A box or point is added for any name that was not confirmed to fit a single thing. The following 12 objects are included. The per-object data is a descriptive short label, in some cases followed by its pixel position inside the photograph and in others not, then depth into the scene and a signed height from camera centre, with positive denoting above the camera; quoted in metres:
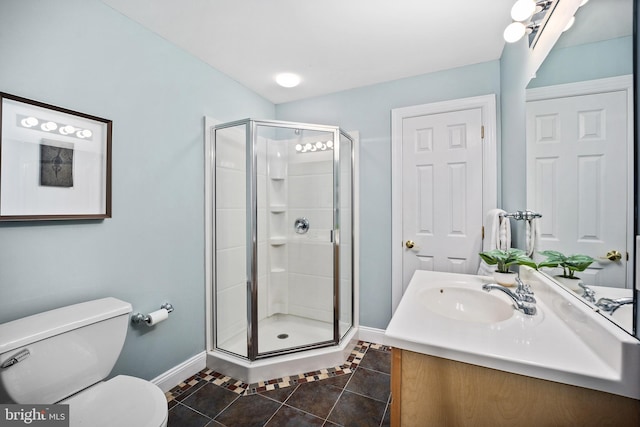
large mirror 0.73 +0.19
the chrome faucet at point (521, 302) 1.03 -0.36
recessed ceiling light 2.24 +1.13
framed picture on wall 1.12 +0.23
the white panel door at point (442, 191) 2.06 +0.17
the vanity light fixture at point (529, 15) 1.21 +0.92
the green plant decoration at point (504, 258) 1.30 -0.23
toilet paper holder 1.58 -0.63
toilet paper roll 1.59 -0.63
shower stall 1.94 -0.29
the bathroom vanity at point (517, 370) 0.68 -0.44
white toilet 0.98 -0.63
